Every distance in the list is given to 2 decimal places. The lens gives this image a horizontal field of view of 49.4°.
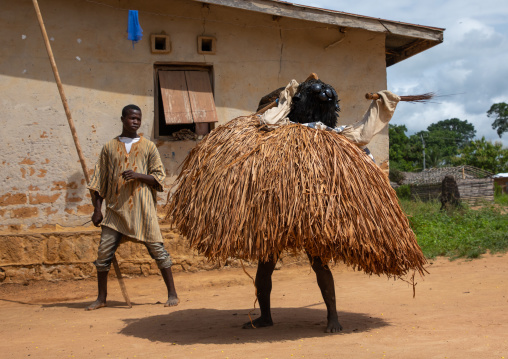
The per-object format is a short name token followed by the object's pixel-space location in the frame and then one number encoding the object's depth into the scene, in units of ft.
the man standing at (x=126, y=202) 17.31
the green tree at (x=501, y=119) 241.76
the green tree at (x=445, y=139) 152.35
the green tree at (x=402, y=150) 143.74
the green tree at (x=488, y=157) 119.14
